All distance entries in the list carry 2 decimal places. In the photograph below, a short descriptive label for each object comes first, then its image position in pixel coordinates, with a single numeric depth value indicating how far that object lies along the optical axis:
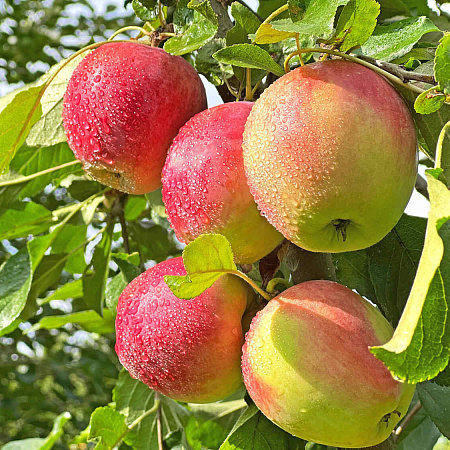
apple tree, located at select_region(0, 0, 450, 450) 0.58
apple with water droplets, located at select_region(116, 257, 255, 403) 0.63
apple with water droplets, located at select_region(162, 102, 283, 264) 0.62
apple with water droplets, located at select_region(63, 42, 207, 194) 0.65
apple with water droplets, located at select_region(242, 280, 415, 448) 0.59
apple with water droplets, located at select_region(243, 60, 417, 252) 0.58
